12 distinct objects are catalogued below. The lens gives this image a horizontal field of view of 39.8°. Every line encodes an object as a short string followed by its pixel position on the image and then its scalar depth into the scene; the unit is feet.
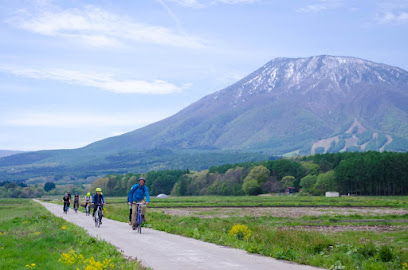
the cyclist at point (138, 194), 87.59
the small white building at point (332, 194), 393.27
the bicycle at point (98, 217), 101.36
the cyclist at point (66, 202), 171.64
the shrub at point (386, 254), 51.44
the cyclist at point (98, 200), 105.84
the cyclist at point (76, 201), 179.93
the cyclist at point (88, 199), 153.89
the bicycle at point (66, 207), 170.36
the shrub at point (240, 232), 69.71
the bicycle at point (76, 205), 180.24
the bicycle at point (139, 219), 83.10
